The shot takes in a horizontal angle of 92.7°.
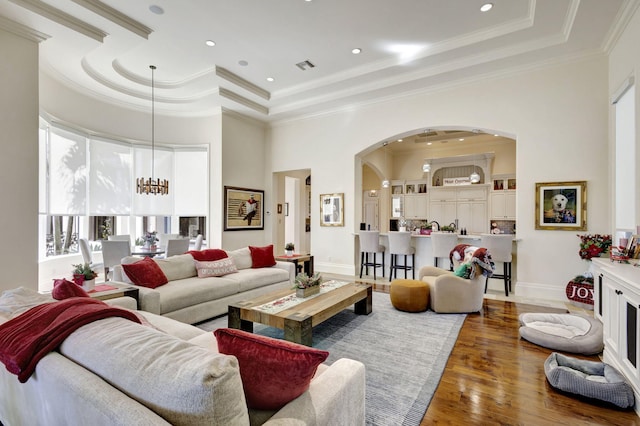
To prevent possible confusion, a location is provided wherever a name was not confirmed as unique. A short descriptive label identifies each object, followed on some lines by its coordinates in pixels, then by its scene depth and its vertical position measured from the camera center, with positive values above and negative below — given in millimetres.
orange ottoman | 4164 -1146
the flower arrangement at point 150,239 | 5664 -484
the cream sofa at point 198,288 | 3443 -965
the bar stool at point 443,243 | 5395 -543
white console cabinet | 2123 -816
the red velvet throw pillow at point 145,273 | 3582 -725
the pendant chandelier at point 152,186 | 5724 +528
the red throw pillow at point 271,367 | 1215 -620
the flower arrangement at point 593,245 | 4082 -438
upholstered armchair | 4125 -1090
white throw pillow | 4320 -794
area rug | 2225 -1381
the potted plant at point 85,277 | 3115 -657
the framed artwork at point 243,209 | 7203 +105
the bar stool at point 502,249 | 4938 -590
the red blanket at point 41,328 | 1213 -497
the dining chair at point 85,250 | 5250 -639
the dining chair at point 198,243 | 6695 -661
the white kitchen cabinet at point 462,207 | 8484 +175
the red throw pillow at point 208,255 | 4461 -627
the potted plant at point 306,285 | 3635 -879
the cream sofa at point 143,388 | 903 -577
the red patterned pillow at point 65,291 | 2234 -574
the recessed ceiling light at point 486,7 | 3865 +2643
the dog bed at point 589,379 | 2164 -1271
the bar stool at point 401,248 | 5828 -678
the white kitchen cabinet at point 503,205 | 8039 +214
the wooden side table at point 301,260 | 5629 -896
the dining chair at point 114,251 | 5180 -651
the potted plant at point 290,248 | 6077 -700
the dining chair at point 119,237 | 6100 -489
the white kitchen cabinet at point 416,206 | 9375 +211
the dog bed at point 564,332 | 2945 -1260
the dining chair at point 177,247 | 5609 -633
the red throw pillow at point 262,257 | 5102 -745
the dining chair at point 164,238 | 6645 -550
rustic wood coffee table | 2787 -993
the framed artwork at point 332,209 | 7023 +91
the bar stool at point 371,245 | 6184 -657
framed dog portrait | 4648 +110
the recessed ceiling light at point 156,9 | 3846 +2610
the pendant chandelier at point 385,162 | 9617 +1617
